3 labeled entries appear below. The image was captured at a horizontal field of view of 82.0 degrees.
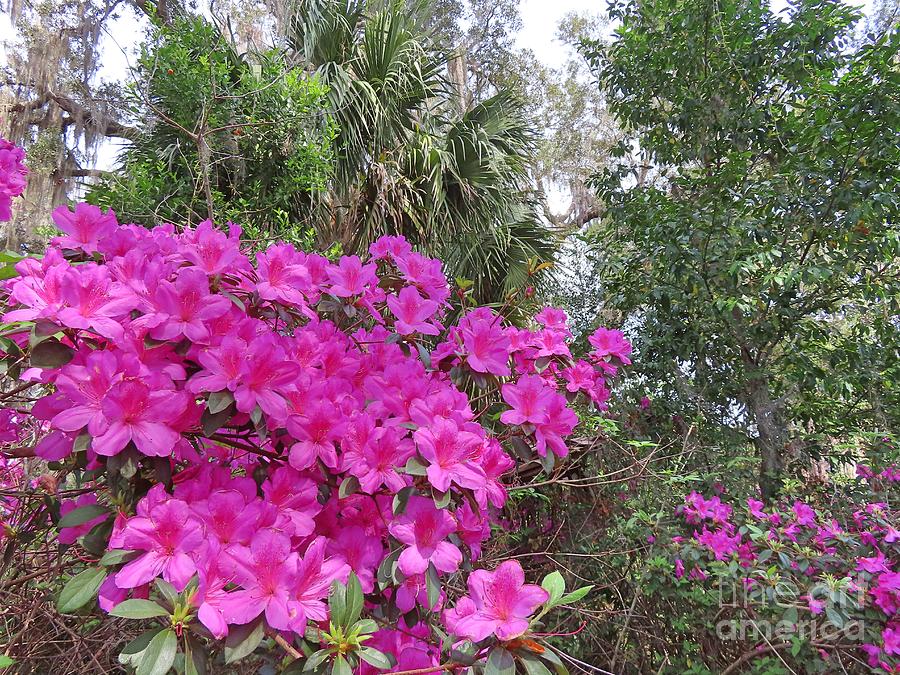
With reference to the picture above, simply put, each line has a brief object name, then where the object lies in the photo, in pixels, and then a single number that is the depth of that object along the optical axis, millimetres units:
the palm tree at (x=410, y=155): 3932
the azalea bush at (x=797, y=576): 1479
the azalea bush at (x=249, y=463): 562
